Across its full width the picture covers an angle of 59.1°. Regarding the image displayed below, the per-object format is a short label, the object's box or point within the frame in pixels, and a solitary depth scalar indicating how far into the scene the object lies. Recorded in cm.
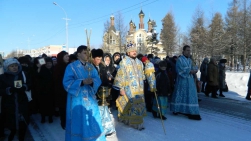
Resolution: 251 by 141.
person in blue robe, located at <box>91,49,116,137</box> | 494
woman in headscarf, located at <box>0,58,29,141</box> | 424
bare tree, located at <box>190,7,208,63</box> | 2983
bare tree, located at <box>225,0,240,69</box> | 3051
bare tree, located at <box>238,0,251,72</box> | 2547
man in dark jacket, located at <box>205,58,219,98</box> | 948
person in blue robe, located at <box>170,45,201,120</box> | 616
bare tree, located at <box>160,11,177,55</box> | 3791
